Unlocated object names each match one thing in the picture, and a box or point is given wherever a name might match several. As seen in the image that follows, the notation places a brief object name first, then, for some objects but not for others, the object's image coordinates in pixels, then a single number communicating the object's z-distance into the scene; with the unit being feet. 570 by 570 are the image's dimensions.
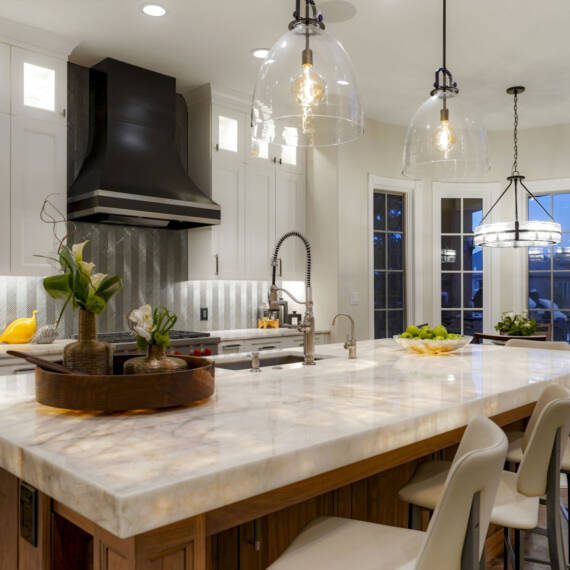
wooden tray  4.74
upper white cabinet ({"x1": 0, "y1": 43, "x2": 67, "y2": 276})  12.72
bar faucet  8.96
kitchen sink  9.65
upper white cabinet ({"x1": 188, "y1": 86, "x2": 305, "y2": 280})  16.34
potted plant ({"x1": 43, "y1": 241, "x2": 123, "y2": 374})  5.36
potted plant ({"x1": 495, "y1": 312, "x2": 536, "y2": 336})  15.66
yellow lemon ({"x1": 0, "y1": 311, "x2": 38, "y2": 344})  12.62
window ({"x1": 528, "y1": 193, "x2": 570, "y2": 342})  20.22
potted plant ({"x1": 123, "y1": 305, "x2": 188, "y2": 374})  5.29
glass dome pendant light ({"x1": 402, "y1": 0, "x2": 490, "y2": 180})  8.95
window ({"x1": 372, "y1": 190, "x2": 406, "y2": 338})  20.22
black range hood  13.71
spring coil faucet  8.54
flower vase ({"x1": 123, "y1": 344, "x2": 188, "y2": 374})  5.28
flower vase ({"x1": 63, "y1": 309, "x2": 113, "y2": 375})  5.39
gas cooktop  13.65
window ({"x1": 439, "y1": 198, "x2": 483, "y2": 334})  21.12
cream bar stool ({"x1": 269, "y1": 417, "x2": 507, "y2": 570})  3.43
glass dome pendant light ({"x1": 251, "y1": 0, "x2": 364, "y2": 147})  6.59
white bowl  9.35
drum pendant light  14.53
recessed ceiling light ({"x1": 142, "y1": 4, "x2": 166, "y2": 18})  11.82
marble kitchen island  3.27
